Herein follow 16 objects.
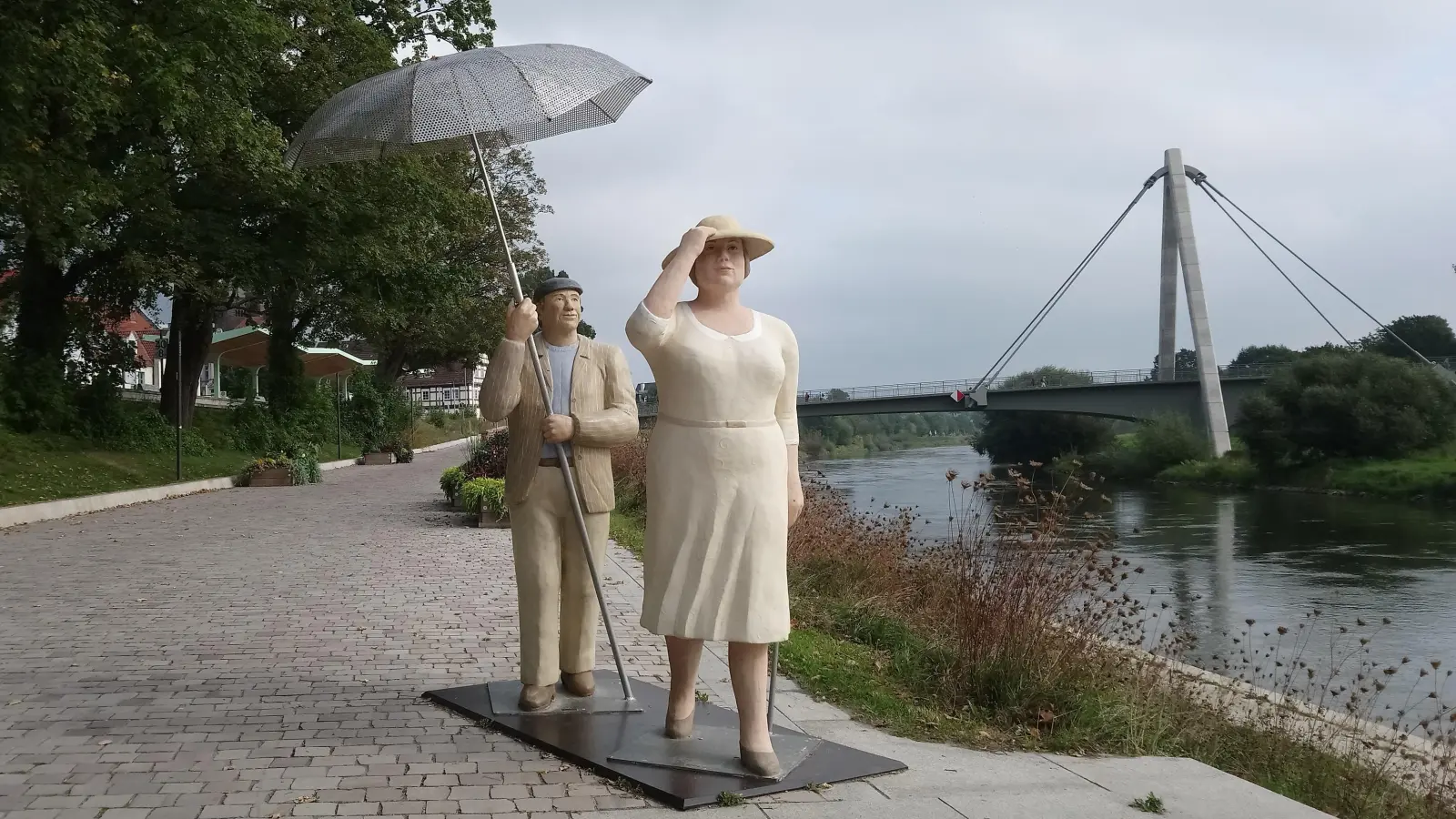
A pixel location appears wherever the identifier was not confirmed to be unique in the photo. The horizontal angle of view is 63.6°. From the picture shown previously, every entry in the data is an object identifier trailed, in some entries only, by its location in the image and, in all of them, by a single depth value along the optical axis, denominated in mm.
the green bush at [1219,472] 34062
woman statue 3984
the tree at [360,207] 18922
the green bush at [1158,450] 36312
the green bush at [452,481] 16250
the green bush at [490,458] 15812
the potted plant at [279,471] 21641
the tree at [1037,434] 47844
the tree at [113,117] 11578
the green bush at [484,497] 13539
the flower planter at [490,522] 13633
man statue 4727
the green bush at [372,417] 35344
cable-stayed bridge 36281
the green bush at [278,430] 25891
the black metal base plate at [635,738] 3889
